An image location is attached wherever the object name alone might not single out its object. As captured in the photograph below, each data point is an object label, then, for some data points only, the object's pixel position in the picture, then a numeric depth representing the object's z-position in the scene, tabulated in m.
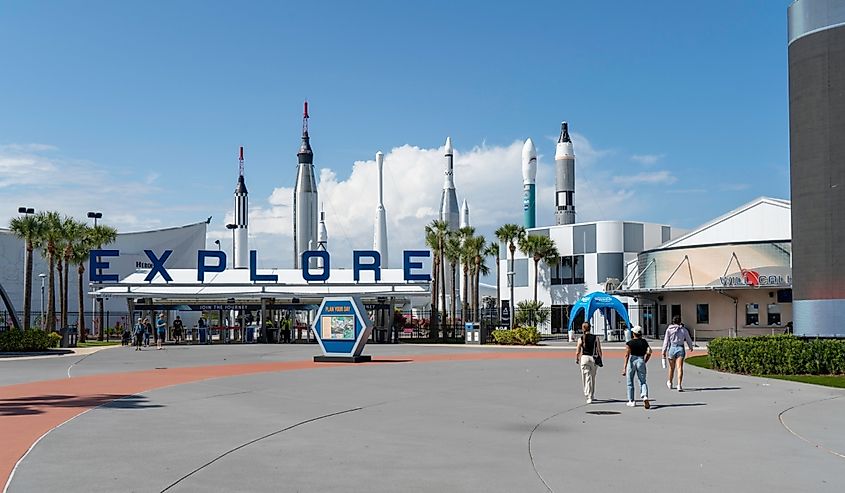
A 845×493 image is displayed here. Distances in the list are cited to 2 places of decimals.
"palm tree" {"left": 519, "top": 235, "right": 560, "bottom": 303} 67.25
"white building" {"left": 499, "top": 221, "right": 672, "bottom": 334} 65.25
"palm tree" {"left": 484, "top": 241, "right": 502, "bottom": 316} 72.56
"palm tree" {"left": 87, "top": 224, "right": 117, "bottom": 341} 64.12
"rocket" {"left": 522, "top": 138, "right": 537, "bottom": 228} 94.44
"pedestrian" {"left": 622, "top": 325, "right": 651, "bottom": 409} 16.53
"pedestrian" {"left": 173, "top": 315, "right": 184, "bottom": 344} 50.53
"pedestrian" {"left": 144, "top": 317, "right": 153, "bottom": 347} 44.12
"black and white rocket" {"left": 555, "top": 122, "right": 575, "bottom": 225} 85.19
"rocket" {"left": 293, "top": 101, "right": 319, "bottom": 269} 98.50
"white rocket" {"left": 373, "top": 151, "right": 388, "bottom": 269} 105.62
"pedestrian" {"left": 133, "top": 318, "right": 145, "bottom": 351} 42.56
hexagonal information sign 30.20
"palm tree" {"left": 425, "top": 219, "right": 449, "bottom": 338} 69.69
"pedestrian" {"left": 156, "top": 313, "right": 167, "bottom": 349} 44.62
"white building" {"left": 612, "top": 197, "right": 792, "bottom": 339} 51.28
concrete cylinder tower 25.27
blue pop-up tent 49.34
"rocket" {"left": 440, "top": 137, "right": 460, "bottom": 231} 107.44
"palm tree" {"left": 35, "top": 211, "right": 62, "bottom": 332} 53.62
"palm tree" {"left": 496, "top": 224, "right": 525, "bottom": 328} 67.68
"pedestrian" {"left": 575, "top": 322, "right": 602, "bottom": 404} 17.39
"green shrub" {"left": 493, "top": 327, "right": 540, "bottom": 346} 47.00
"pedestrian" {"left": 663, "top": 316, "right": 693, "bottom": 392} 19.85
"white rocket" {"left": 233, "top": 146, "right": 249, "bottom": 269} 112.38
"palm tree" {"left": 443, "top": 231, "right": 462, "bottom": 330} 71.59
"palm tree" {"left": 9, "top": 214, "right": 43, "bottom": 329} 52.69
